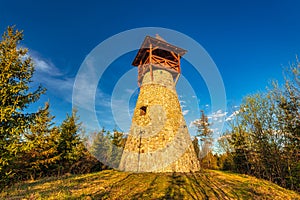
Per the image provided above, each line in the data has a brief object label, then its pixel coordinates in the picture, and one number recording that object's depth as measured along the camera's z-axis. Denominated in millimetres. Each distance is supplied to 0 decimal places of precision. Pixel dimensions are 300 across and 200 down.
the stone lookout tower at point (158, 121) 10023
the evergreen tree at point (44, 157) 11742
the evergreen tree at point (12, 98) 5850
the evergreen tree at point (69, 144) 13711
